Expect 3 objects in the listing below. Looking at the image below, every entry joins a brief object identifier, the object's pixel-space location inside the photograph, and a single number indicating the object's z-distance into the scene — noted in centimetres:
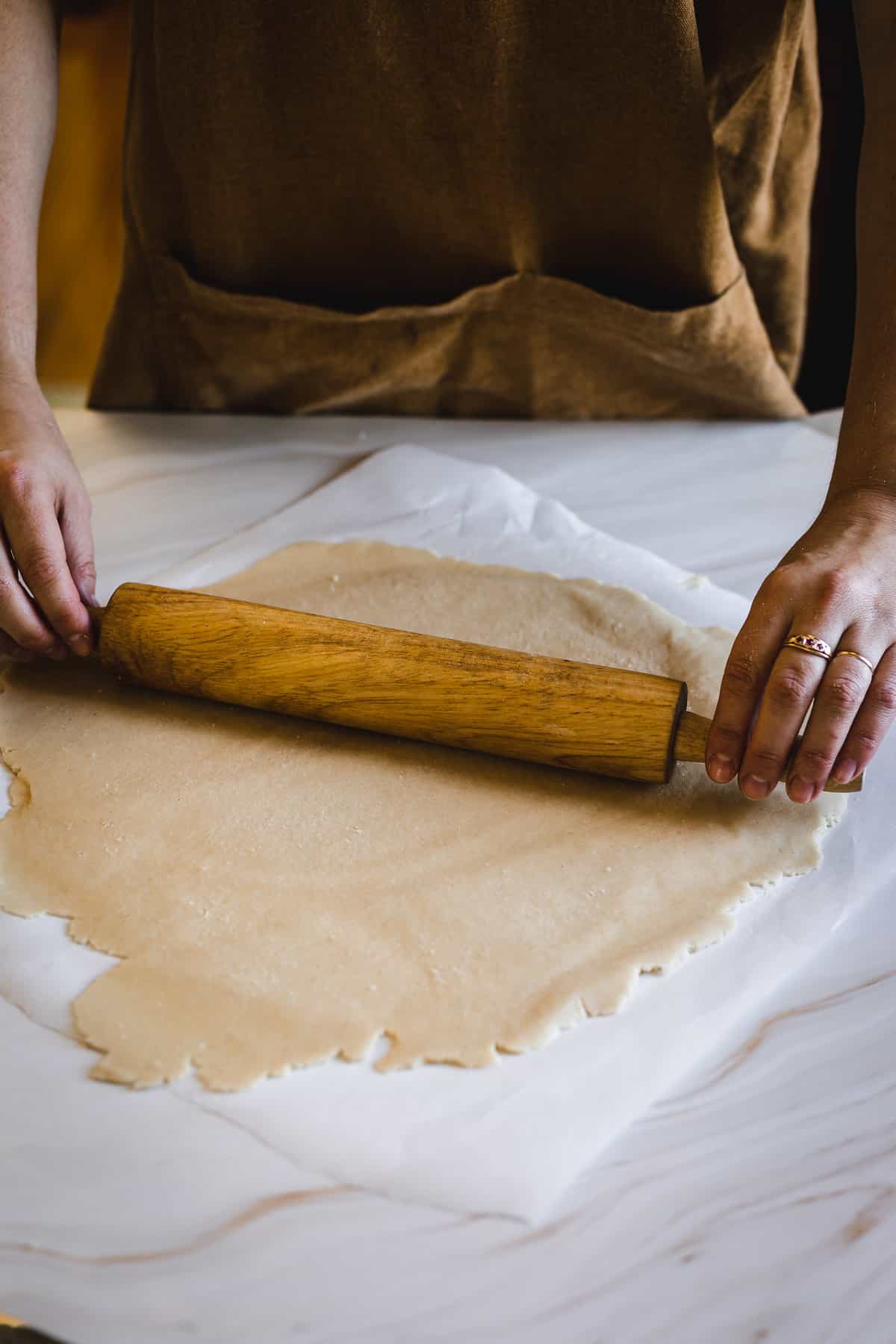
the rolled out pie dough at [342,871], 85
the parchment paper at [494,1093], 76
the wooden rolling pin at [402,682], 104
